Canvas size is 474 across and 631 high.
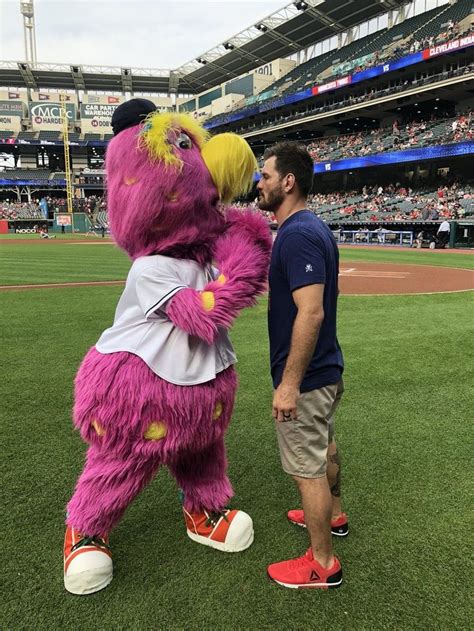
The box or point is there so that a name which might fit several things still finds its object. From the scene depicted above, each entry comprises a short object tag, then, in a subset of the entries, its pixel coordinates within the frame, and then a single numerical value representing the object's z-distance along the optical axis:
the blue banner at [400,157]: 29.12
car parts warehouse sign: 66.38
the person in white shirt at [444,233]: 24.11
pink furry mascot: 2.04
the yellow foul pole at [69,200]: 47.38
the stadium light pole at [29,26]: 65.06
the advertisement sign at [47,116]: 66.09
